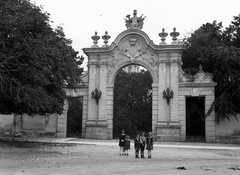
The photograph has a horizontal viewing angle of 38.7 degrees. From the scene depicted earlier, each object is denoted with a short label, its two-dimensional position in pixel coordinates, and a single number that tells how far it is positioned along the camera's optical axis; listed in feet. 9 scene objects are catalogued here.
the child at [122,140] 54.43
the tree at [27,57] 55.93
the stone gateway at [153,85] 88.74
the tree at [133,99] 148.46
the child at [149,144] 49.98
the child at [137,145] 50.31
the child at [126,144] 53.62
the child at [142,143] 50.29
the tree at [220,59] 83.46
